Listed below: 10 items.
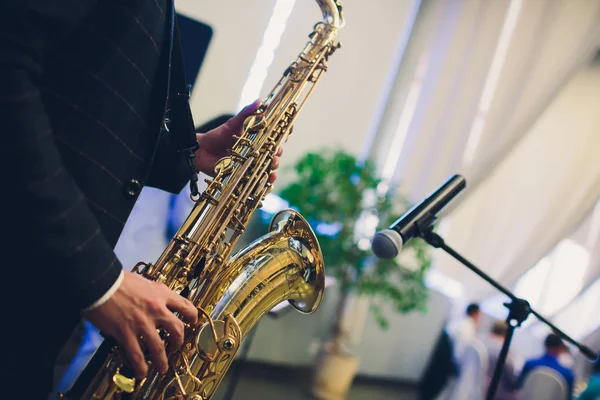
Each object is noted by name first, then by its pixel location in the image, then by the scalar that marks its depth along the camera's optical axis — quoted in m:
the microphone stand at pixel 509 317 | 1.85
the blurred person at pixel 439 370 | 5.33
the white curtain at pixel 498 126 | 5.28
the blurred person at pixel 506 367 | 4.41
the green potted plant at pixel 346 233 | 4.28
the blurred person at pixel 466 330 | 4.84
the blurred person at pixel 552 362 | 3.95
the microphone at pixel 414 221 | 1.61
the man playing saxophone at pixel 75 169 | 0.86
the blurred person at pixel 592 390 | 3.01
